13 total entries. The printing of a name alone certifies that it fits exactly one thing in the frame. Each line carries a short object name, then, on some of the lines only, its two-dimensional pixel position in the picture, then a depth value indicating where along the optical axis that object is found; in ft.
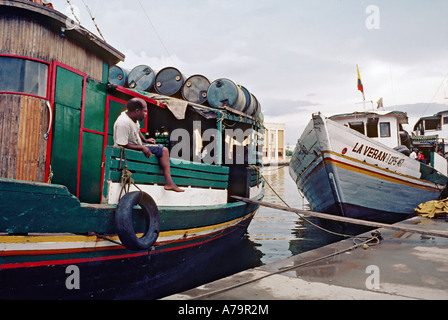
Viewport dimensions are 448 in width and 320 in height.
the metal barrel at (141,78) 27.58
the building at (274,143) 197.65
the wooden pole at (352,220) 17.81
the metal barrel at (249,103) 28.17
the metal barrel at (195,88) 27.11
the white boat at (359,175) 26.53
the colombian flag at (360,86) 44.92
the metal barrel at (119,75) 28.84
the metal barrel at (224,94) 25.11
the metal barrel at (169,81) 26.94
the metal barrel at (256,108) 29.63
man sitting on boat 13.33
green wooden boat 10.36
